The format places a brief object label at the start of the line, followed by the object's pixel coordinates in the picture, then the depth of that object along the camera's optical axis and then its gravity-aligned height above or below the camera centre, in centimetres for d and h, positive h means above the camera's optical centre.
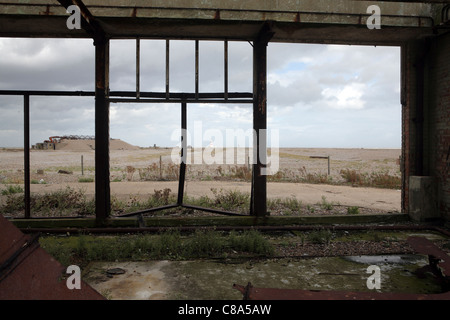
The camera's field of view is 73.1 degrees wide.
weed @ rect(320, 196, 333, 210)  840 -136
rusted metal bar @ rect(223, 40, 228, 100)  648 +216
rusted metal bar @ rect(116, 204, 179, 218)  649 -117
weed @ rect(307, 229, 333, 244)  547 -146
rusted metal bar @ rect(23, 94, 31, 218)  619 +30
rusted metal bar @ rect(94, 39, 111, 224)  610 +56
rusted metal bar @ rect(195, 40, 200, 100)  643 +192
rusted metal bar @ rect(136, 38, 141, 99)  632 +186
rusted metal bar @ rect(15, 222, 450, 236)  587 -141
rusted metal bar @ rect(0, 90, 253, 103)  625 +133
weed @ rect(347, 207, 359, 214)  757 -134
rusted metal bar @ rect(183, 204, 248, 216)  654 -117
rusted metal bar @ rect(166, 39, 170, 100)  641 +194
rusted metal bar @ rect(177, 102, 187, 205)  653 +19
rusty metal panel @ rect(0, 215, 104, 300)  207 -83
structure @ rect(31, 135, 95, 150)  6259 +289
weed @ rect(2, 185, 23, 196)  1001 -111
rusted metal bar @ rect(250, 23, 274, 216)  624 +69
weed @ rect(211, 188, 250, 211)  845 -130
